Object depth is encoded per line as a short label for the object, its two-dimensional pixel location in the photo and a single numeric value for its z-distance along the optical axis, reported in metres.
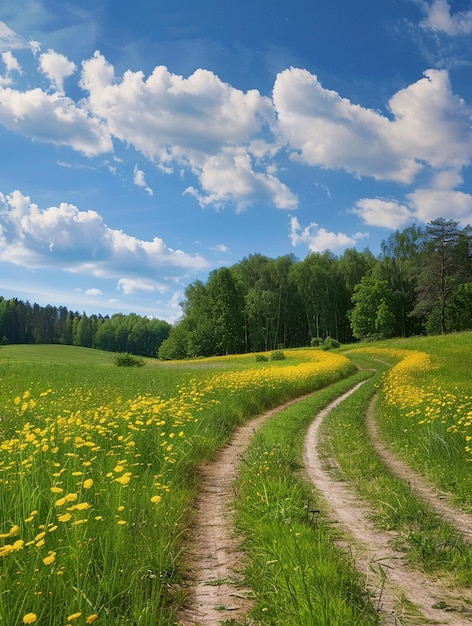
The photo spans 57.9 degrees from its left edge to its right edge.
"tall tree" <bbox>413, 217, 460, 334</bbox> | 58.75
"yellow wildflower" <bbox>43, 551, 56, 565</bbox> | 2.98
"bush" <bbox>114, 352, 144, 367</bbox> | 46.94
